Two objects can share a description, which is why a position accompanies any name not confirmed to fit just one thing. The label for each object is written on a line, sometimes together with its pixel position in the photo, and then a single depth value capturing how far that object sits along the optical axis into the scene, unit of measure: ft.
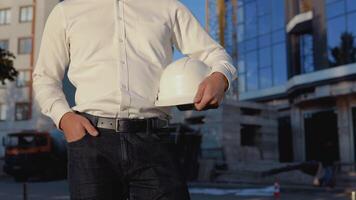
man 7.28
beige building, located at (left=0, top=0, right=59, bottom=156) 140.97
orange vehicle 73.87
